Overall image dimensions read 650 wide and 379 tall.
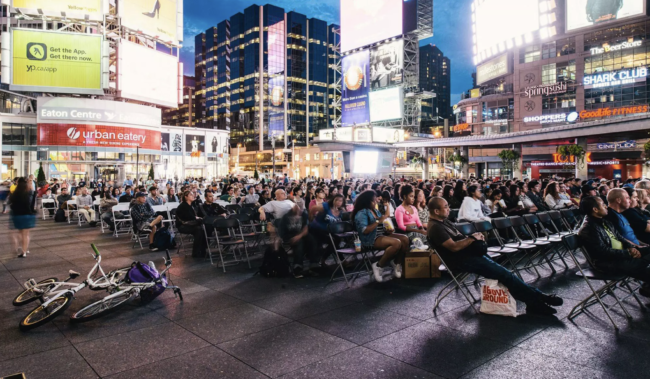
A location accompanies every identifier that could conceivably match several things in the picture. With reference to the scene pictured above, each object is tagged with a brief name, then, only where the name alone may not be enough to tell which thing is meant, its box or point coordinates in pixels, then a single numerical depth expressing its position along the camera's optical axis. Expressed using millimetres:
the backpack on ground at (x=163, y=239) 9656
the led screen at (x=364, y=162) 25922
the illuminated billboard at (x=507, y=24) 36969
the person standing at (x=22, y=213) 8430
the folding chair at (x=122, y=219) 12281
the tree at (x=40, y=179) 25547
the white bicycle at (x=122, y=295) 4805
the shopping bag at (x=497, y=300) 4773
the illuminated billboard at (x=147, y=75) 39062
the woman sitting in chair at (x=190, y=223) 9062
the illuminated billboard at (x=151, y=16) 39312
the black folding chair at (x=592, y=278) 4512
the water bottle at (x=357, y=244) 6702
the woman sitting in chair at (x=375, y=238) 6570
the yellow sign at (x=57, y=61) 35438
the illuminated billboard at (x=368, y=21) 41969
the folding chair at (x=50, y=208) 18453
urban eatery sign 41062
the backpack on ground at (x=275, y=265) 6980
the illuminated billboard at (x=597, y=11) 35719
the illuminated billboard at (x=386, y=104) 40312
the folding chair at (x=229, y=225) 7540
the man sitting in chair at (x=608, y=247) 4625
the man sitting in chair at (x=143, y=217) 10132
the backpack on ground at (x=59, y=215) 16812
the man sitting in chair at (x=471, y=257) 4781
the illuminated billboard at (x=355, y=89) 44000
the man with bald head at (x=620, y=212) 5281
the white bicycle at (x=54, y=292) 4613
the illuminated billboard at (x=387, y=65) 41469
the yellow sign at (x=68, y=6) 35781
